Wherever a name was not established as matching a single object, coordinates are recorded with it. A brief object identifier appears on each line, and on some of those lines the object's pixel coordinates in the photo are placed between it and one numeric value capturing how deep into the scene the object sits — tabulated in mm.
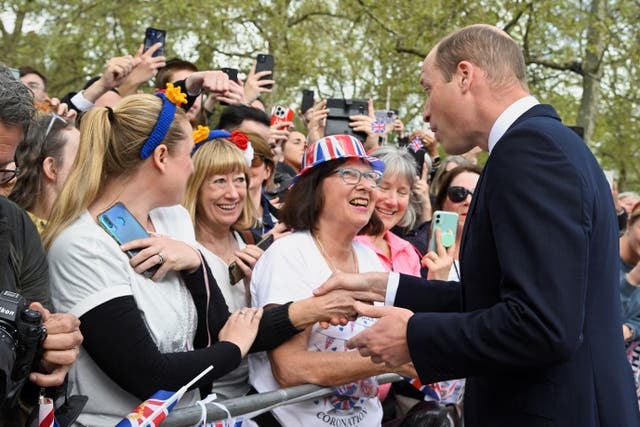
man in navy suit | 2387
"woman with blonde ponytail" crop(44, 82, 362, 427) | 2938
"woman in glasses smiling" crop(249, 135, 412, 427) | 3652
